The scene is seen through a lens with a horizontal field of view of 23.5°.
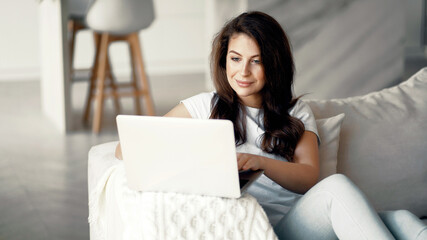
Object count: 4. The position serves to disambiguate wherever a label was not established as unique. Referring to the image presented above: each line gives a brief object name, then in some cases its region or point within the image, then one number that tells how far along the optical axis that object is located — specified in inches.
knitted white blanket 133.9
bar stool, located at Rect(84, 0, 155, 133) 267.3
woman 149.1
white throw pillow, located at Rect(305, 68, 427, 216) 163.7
